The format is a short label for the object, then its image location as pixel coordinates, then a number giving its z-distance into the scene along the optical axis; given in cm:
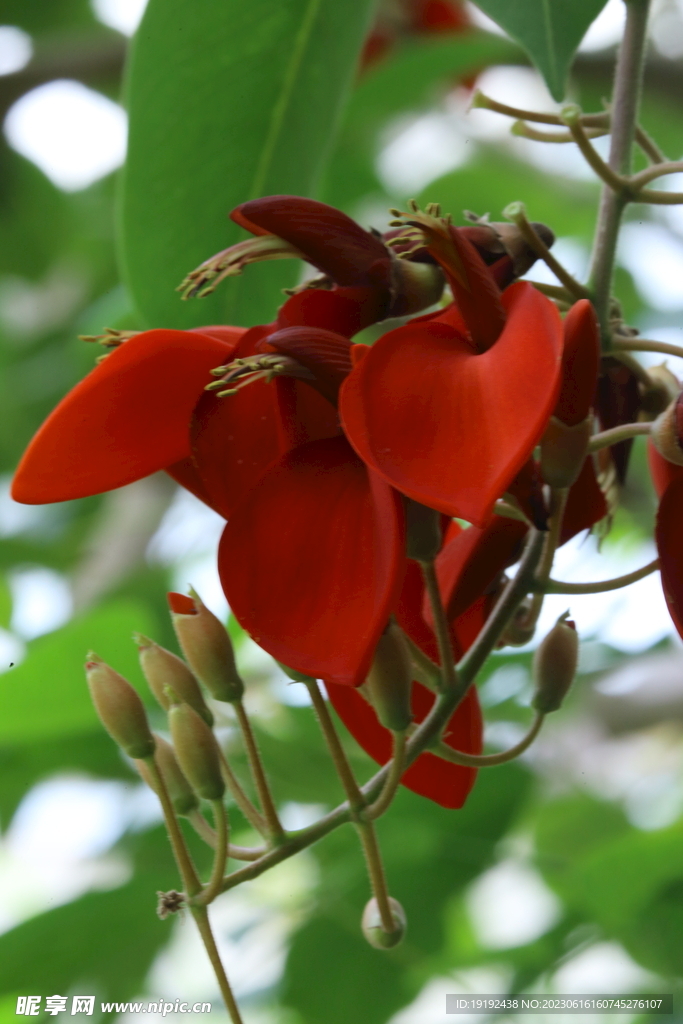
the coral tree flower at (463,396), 63
